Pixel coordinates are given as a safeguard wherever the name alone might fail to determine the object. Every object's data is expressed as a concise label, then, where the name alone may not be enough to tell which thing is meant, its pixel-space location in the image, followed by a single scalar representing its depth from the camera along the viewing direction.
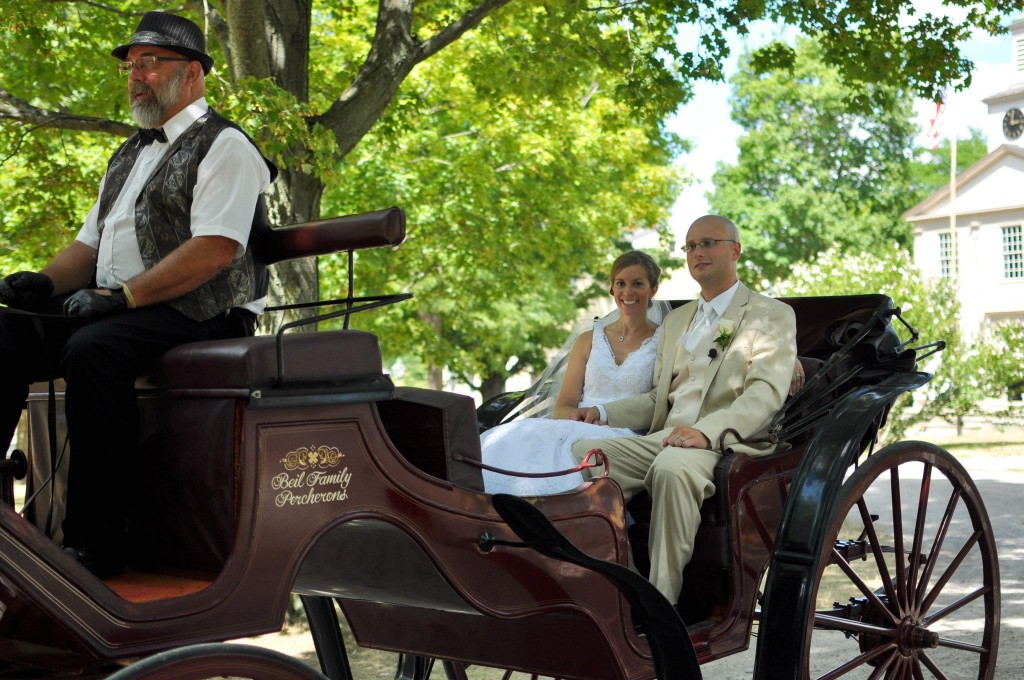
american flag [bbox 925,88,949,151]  30.02
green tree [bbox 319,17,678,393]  13.34
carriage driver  2.63
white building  37.00
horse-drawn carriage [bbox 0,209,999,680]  2.53
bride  4.64
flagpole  35.22
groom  3.80
